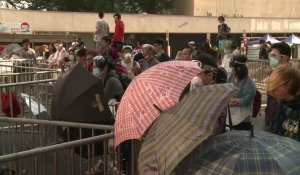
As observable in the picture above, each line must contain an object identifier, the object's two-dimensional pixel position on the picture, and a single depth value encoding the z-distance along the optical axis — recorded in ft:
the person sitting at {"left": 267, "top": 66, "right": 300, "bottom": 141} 12.41
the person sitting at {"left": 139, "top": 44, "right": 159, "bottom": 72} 32.40
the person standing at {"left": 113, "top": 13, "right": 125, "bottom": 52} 45.85
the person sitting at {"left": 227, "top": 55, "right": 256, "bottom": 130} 22.08
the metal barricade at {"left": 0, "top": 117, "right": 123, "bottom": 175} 12.73
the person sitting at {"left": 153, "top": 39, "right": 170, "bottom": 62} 34.83
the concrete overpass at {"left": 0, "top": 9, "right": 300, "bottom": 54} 108.06
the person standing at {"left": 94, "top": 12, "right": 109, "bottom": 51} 45.50
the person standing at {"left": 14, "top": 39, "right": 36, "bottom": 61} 54.80
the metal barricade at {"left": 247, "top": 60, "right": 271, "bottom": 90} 54.75
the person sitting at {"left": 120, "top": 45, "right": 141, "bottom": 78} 32.12
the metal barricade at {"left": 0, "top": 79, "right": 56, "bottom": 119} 27.34
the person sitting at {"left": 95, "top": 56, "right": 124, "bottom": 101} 23.82
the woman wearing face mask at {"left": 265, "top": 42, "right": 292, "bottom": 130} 21.21
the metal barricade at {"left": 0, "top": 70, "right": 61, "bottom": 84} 35.40
